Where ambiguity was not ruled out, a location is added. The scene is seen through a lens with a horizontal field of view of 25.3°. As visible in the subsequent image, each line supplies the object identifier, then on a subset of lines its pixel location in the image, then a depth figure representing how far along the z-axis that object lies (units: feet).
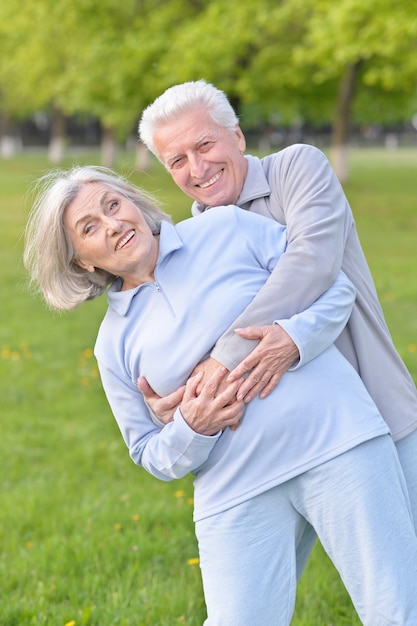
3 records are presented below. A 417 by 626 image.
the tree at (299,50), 60.54
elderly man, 8.46
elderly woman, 8.39
